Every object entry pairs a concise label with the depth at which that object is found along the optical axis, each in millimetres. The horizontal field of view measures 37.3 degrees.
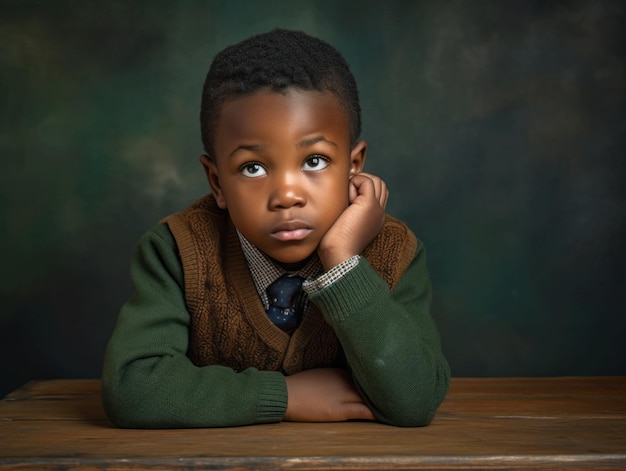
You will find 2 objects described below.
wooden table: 1628
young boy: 1886
